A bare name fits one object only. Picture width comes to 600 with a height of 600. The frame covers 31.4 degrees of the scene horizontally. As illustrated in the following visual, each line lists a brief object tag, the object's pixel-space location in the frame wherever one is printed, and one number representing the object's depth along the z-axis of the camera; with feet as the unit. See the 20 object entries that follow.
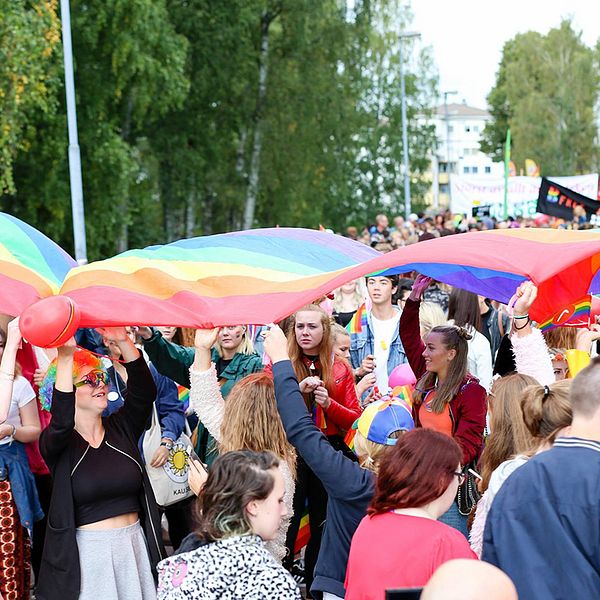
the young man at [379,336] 25.27
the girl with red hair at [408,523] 11.37
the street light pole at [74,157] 60.95
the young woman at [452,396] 18.01
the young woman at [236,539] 11.39
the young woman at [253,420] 16.16
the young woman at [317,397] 18.90
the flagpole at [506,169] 88.67
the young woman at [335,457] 13.66
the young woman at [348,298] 34.37
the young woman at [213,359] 19.52
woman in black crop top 15.79
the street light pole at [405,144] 113.19
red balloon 15.08
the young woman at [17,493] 18.49
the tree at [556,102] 187.83
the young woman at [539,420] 13.07
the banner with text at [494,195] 104.68
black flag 60.23
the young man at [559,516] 10.80
